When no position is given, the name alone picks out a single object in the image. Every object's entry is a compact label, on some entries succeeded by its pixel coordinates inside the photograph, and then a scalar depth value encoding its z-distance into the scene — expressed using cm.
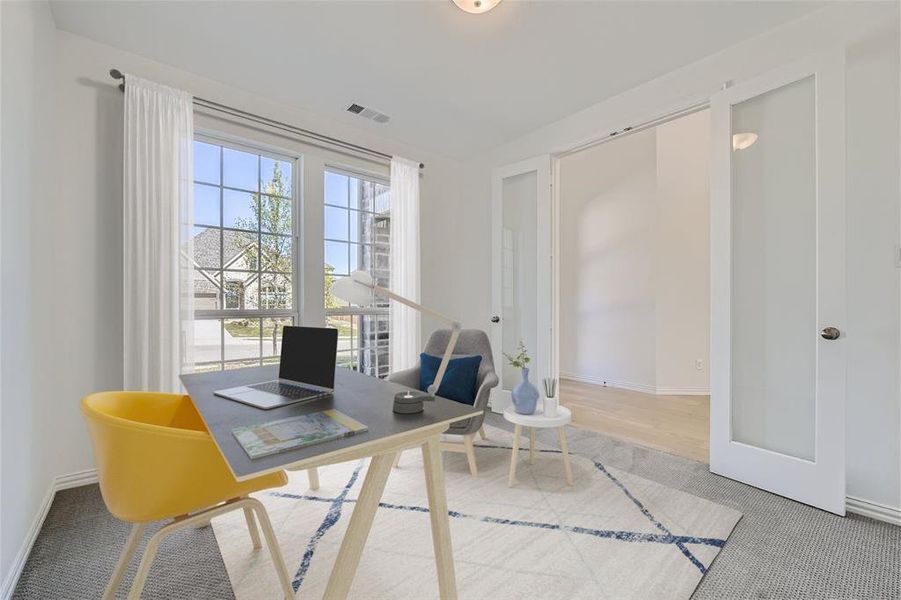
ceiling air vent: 314
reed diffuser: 229
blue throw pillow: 263
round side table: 221
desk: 99
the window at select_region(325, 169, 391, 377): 346
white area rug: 148
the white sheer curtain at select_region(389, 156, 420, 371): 362
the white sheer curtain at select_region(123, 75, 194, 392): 230
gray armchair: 236
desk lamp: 145
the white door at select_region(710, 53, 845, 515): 197
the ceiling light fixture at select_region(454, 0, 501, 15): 198
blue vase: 233
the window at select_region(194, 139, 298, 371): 278
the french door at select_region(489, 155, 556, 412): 351
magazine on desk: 101
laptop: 154
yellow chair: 115
